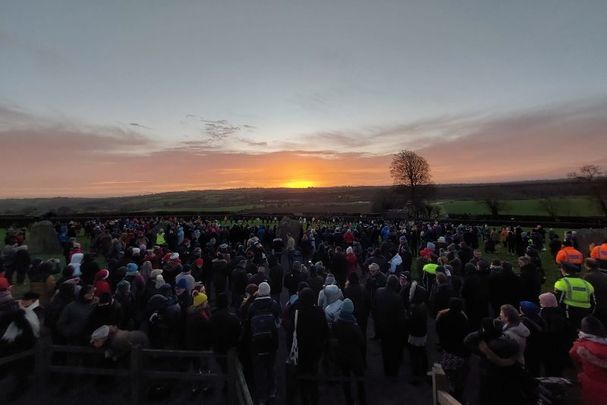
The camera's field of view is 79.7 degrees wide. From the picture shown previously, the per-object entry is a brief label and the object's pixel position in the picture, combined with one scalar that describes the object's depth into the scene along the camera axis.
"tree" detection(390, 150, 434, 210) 60.06
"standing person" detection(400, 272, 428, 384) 6.77
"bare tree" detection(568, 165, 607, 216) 45.00
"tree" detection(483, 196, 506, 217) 50.73
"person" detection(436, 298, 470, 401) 5.68
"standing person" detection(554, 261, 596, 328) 6.80
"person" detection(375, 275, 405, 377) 6.93
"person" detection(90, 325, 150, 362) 6.00
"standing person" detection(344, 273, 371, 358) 7.61
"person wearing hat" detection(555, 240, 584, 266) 8.79
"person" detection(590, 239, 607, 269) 9.34
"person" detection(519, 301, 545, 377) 5.88
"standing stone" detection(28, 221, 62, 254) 21.78
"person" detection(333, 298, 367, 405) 5.79
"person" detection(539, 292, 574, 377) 5.99
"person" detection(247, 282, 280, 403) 5.98
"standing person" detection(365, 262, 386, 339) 8.80
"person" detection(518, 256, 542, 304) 8.48
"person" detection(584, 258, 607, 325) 7.26
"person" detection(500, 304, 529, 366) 4.98
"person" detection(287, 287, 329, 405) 5.81
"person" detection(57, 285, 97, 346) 6.39
